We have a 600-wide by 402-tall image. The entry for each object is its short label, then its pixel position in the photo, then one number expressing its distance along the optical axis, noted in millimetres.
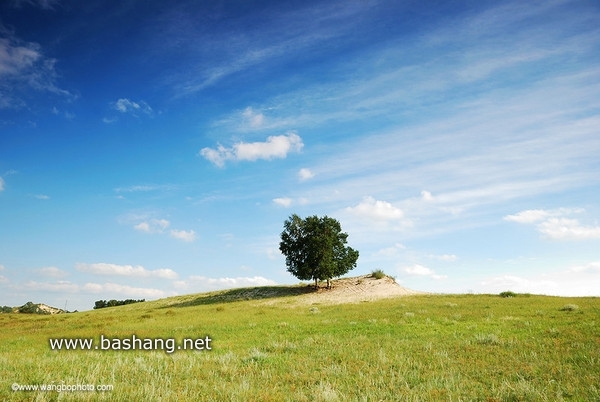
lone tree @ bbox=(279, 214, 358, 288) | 55969
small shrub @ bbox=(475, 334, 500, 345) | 14795
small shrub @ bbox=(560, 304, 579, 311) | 26423
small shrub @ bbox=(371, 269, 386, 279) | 60228
